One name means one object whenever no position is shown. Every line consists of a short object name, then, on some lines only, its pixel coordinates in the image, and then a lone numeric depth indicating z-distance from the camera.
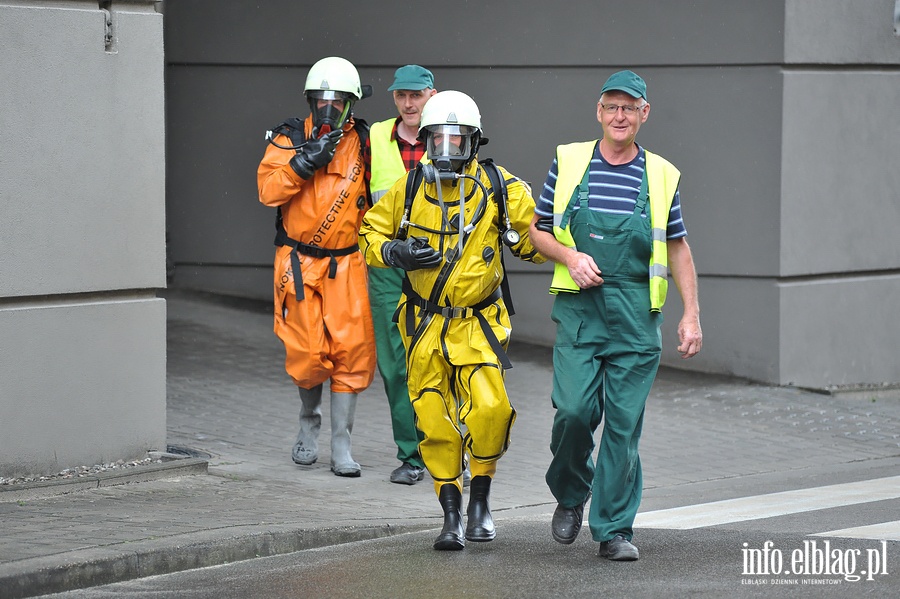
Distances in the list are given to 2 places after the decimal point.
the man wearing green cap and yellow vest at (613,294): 12.77
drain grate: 17.32
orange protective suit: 16.64
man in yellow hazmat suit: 13.33
